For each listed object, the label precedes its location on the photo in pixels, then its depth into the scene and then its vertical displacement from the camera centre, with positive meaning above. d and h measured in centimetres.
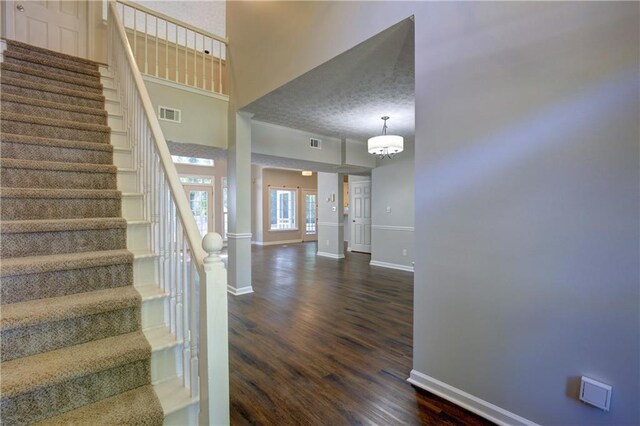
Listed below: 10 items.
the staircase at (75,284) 126 -41
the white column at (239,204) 423 +9
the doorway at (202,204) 901 +19
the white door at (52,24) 382 +252
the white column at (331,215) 772 -14
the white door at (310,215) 1151 -19
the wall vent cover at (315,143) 561 +129
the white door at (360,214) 820 -12
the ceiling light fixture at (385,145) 409 +92
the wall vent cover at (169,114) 375 +123
